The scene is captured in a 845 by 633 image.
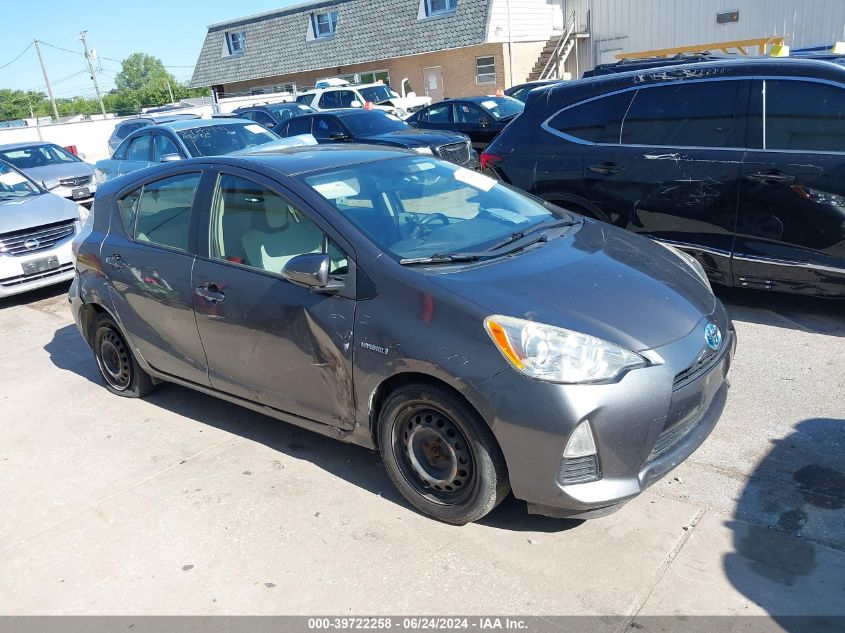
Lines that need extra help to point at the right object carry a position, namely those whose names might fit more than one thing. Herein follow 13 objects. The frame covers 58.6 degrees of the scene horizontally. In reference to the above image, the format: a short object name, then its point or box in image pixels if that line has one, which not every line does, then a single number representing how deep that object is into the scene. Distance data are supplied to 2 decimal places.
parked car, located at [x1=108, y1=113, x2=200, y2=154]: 17.69
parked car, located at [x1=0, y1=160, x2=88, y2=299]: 8.27
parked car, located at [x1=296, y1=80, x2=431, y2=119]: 23.72
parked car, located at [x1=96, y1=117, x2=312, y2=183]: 10.97
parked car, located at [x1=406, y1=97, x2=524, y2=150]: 14.67
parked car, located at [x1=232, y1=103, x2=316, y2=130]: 18.73
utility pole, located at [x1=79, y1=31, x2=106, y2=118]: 64.56
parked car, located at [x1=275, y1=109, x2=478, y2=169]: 12.12
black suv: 5.18
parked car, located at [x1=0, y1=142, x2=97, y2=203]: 13.02
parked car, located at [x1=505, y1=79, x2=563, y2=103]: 19.30
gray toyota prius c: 3.06
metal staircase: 28.55
